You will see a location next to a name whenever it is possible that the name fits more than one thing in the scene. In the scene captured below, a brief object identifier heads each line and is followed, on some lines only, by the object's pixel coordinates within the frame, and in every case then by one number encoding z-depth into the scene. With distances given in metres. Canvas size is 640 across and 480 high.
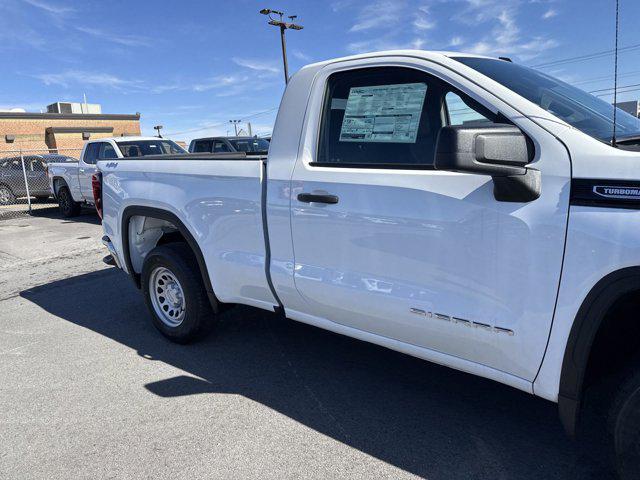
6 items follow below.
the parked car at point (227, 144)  13.84
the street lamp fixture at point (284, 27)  27.36
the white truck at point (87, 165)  11.13
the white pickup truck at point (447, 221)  1.97
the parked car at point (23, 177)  15.81
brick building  33.75
